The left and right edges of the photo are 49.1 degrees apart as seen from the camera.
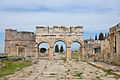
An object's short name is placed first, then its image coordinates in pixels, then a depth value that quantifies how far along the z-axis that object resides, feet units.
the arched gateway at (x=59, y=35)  78.65
